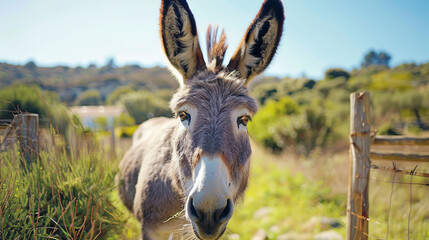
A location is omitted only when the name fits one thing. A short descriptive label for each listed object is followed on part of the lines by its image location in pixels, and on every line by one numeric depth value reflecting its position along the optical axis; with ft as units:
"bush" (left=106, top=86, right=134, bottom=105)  174.70
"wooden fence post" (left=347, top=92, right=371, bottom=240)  8.43
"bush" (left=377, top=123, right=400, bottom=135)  40.71
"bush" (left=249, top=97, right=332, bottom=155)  40.45
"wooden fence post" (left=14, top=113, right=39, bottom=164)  7.48
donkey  5.03
